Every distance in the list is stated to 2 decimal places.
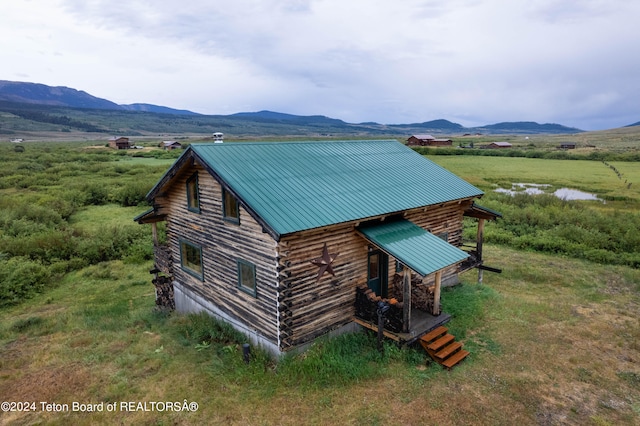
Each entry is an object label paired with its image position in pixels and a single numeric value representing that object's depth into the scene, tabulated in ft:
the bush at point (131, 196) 126.00
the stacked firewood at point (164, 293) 53.21
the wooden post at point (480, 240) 54.13
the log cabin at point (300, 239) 34.63
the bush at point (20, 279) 58.59
